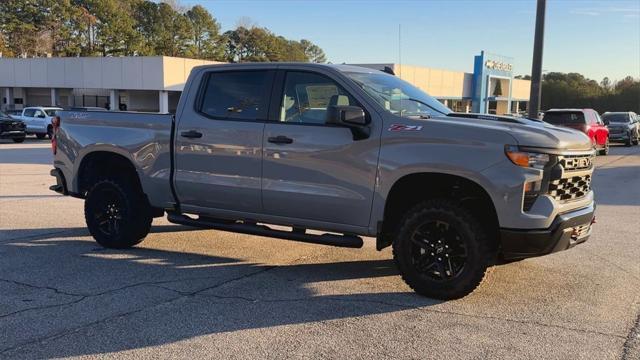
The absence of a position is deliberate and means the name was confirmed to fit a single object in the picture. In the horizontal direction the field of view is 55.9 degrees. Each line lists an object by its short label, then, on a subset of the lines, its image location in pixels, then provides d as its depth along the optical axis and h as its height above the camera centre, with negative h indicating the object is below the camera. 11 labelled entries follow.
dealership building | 46.22 +1.35
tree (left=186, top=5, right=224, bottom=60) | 88.94 +9.38
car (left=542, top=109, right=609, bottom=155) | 20.61 -0.38
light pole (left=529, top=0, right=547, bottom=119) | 14.12 +1.04
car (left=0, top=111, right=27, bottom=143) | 28.14 -1.69
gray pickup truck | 4.93 -0.62
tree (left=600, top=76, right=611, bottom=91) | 92.36 +4.08
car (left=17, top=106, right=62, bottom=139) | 31.62 -1.41
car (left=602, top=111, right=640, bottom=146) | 30.47 -0.81
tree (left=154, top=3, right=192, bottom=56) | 85.12 +9.31
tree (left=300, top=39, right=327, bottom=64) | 140.60 +11.97
